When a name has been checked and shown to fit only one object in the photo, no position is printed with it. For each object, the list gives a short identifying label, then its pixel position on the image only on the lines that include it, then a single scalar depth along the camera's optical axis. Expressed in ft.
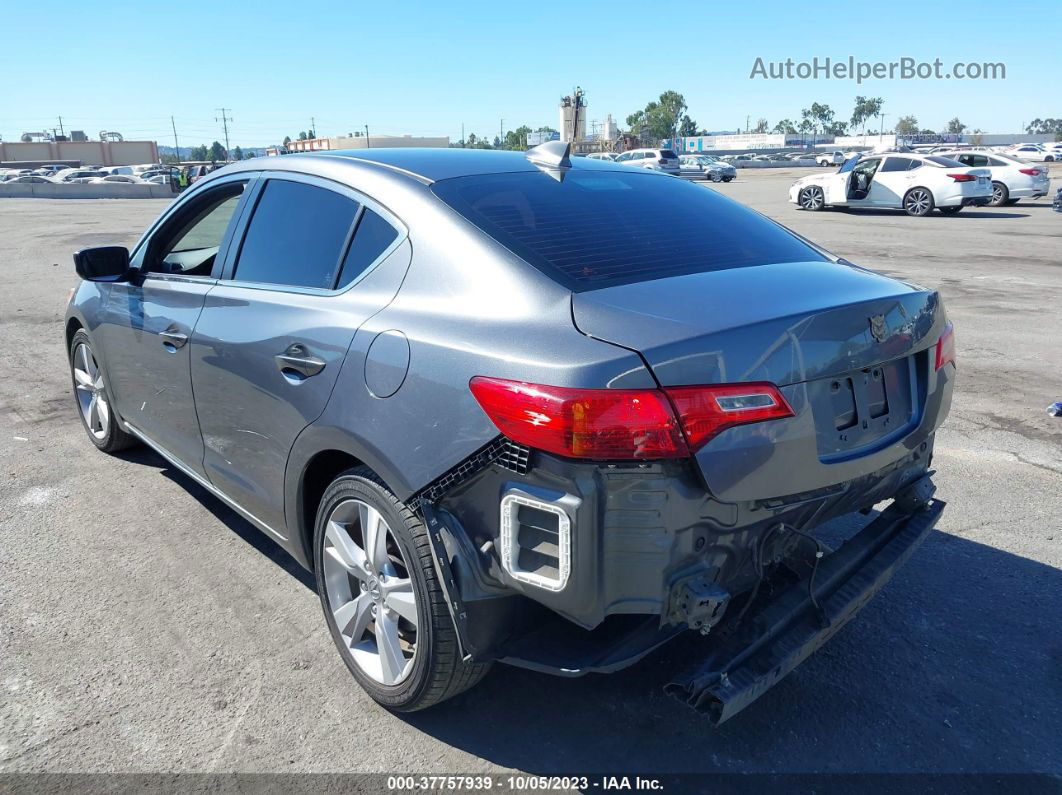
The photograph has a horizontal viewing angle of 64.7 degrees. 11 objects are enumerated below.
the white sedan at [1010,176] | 80.84
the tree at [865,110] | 580.71
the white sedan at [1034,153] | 218.59
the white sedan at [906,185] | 71.67
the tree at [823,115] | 589.73
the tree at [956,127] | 582.19
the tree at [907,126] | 580.87
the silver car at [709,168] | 153.48
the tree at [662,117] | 523.79
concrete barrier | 144.77
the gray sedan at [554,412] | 7.09
